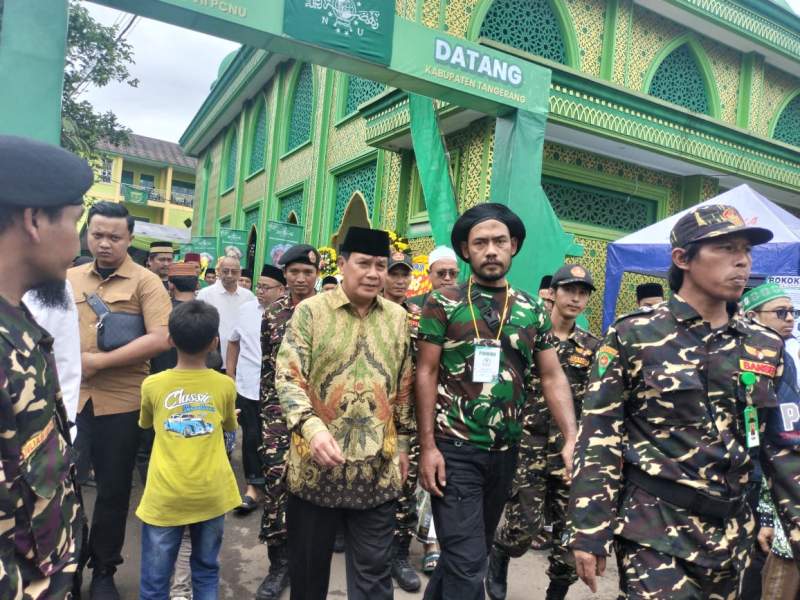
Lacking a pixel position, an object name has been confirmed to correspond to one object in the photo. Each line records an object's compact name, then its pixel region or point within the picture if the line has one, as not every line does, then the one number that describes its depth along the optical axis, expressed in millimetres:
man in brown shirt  3008
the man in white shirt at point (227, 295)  5695
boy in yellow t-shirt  2662
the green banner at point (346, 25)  4977
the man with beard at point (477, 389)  2580
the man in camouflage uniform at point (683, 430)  1939
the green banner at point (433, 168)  6867
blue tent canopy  5711
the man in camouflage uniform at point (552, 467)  3324
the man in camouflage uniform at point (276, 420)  3393
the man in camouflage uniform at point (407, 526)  3576
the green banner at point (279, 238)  10094
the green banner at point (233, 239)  12016
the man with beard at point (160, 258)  6566
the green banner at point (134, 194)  36938
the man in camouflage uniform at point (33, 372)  1188
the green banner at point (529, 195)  6258
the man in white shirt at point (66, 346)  2080
